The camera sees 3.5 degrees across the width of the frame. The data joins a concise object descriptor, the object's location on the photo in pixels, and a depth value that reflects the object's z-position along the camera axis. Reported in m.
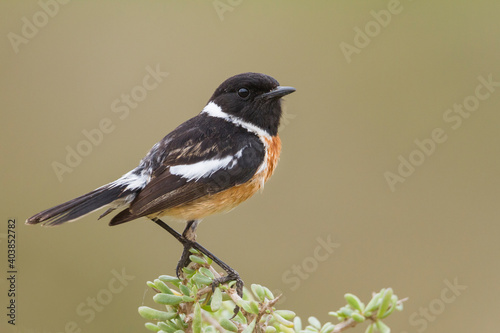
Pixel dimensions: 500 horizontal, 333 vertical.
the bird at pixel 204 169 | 3.04
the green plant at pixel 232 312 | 2.96
